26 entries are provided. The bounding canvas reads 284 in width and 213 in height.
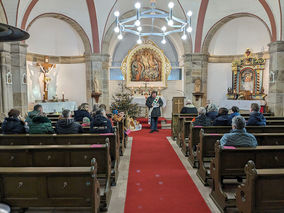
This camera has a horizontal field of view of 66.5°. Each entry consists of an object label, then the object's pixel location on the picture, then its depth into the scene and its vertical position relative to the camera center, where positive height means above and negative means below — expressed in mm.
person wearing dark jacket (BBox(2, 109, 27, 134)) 4543 -576
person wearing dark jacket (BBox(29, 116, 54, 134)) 4562 -595
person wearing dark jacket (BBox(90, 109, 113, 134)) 4539 -549
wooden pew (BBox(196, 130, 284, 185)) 4324 -911
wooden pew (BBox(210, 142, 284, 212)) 3322 -970
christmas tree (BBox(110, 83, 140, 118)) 10156 -437
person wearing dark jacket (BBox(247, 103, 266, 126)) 5344 -527
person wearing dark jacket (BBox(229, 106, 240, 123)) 5357 -356
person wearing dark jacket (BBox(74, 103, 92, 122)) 6184 -436
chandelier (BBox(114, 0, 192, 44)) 6229 +2517
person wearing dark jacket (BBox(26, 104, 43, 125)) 4992 -350
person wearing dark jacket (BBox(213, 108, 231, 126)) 5254 -515
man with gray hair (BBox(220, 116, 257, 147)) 3422 -626
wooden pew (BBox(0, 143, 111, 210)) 3428 -962
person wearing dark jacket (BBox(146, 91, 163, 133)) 8984 -300
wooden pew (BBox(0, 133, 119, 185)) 4203 -826
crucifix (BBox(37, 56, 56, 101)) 12096 +1357
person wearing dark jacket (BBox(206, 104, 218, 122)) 5991 -396
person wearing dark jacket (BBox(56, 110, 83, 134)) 4383 -574
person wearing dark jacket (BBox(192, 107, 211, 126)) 5535 -550
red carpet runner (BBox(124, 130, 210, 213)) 3328 -1655
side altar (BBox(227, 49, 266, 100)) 11922 +1094
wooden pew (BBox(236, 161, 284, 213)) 2328 -1004
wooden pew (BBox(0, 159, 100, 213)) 2424 -1025
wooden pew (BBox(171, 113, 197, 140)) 7833 -938
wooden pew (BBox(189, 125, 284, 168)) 5158 -802
